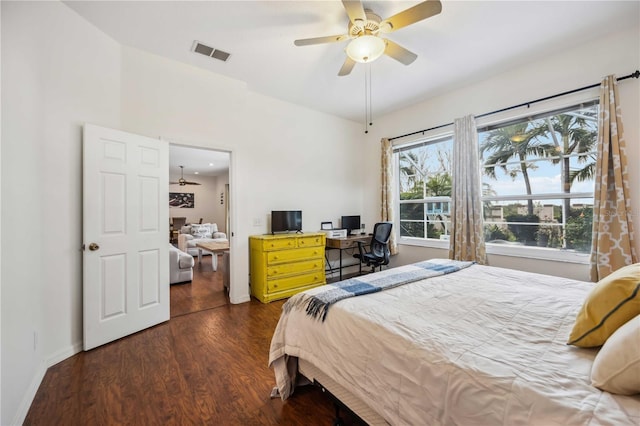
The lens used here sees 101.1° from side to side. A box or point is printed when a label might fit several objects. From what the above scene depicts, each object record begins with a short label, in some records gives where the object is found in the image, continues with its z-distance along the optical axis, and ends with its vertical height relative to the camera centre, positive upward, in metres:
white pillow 0.73 -0.44
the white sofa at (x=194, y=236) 6.35 -0.47
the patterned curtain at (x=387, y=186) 4.42 +0.51
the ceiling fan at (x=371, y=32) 1.86 +1.44
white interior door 2.33 -0.14
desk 4.09 -0.40
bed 0.79 -0.53
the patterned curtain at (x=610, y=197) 2.38 +0.15
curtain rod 2.39 +1.28
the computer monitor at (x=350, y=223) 4.69 -0.12
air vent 2.68 +1.77
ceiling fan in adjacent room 8.12 +1.17
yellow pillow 0.95 -0.36
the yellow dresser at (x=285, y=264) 3.42 -0.65
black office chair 3.94 -0.48
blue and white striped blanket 1.53 -0.47
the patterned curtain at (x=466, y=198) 3.34 +0.23
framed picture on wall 8.87 +0.63
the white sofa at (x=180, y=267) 4.28 -0.81
